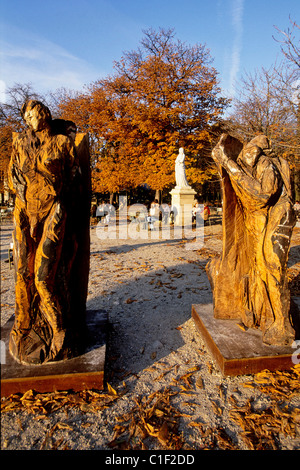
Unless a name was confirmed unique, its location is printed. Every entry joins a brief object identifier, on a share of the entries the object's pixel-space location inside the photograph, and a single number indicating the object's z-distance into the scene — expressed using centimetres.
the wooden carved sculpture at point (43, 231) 239
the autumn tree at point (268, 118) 1046
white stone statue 1540
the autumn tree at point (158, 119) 1675
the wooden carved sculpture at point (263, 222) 280
